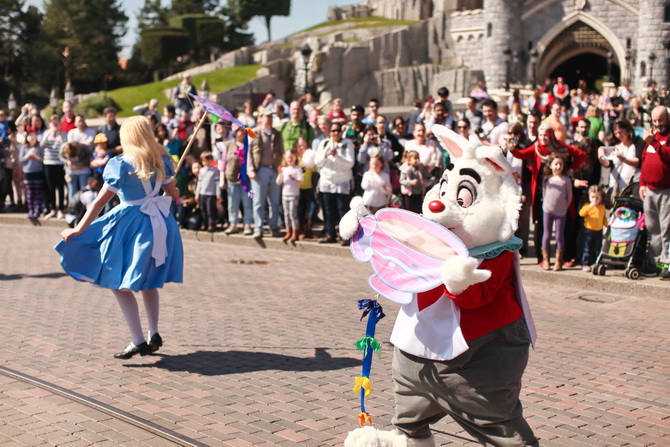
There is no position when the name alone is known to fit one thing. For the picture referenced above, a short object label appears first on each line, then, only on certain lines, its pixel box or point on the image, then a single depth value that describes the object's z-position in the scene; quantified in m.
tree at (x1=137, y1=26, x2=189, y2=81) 60.56
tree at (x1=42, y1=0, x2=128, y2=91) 60.09
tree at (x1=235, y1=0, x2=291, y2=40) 66.38
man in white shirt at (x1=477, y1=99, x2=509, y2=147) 12.02
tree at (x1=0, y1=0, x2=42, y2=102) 59.22
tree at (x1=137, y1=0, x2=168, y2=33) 76.38
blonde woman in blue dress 6.59
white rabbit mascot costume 3.98
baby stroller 10.11
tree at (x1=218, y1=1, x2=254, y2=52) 69.42
